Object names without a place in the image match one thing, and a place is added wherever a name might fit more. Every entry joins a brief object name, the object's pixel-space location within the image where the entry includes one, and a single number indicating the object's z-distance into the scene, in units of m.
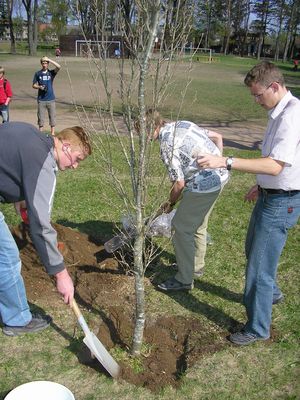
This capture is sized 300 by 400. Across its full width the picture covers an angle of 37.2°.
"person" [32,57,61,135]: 10.62
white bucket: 2.40
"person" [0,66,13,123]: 10.35
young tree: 2.30
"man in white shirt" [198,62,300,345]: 2.62
